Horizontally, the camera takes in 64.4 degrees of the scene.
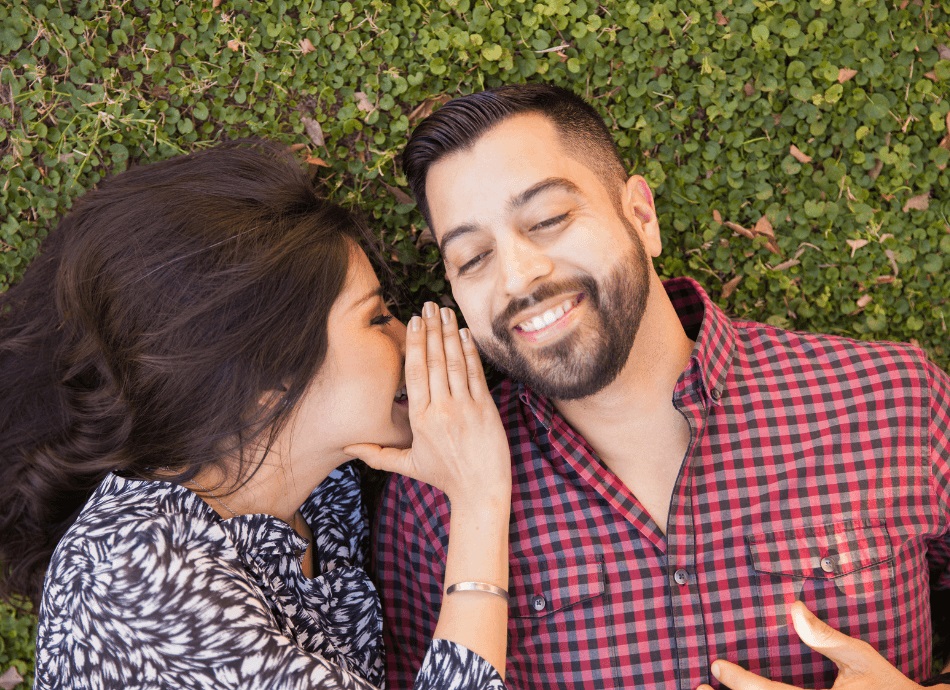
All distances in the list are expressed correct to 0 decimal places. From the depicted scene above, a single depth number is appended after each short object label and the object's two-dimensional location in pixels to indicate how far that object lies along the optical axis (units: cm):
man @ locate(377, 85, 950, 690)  228
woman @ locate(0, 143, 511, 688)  206
